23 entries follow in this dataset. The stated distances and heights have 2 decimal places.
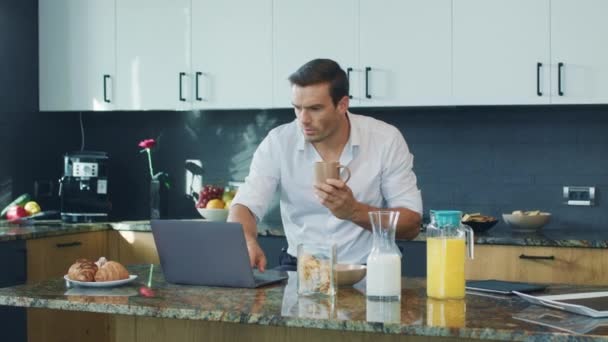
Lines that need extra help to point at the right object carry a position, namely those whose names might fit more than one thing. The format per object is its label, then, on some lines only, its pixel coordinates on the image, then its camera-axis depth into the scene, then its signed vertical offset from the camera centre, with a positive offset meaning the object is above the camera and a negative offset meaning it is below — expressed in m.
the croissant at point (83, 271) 2.38 -0.29
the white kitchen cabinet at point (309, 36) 4.28 +0.61
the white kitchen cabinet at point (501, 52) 3.99 +0.49
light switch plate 4.25 -0.16
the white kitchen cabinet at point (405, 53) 4.13 +0.51
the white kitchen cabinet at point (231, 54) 4.45 +0.55
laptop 2.30 -0.24
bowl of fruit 4.54 -0.20
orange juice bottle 2.17 -0.23
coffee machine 4.71 -0.12
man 2.89 -0.02
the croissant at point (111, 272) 2.38 -0.29
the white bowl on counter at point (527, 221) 4.10 -0.27
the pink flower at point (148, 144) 4.84 +0.10
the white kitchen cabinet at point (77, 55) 4.79 +0.59
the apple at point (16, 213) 4.46 -0.24
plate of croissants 2.37 -0.29
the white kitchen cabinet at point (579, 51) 3.90 +0.48
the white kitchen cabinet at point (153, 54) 4.62 +0.57
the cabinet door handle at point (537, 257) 3.76 -0.40
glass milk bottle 2.11 -0.24
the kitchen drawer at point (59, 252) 4.09 -0.42
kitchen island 1.83 -0.33
